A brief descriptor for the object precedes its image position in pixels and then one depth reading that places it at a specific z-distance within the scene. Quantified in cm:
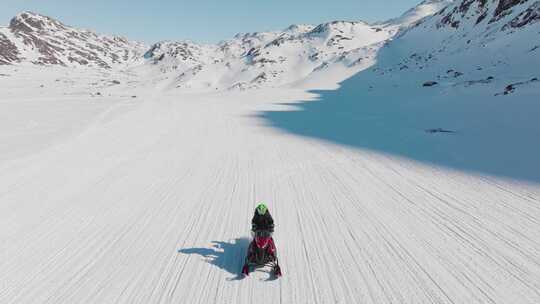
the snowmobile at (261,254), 580
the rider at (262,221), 600
